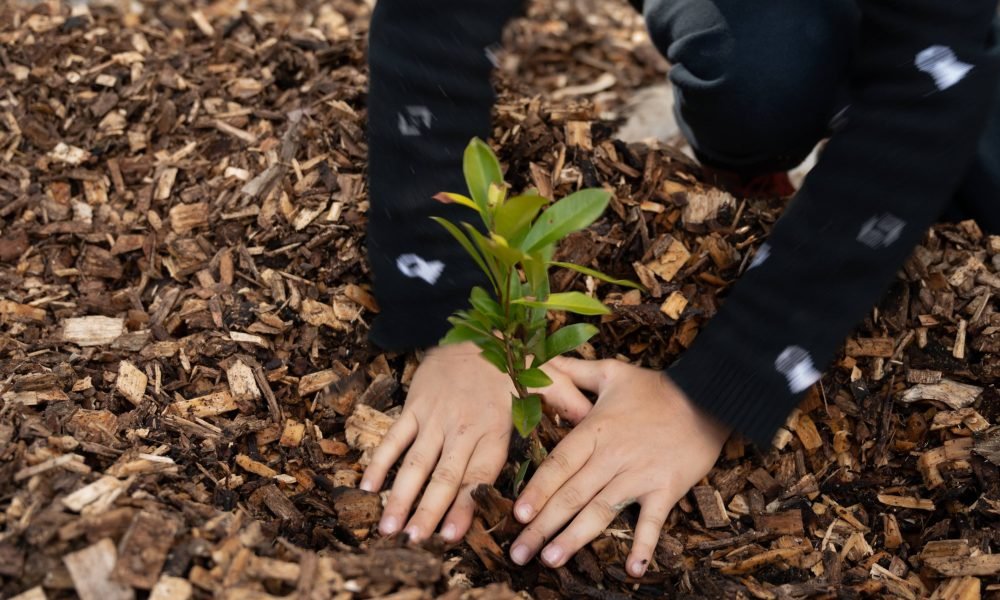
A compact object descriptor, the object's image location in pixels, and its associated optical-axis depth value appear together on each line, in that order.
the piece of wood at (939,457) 0.86
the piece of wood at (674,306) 0.92
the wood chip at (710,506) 0.85
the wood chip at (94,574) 0.72
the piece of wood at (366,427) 0.87
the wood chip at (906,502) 0.86
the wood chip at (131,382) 0.86
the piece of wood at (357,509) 0.82
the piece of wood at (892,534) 0.85
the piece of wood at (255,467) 0.84
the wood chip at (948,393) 0.89
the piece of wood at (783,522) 0.85
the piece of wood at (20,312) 0.91
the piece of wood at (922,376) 0.90
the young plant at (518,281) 0.71
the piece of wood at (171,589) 0.72
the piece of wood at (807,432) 0.89
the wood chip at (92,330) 0.90
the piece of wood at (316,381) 0.89
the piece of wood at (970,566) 0.82
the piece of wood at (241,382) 0.88
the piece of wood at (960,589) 0.81
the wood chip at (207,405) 0.86
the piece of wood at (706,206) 0.96
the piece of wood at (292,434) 0.87
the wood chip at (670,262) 0.94
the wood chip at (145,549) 0.72
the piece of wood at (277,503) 0.82
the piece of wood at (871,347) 0.91
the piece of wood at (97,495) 0.75
